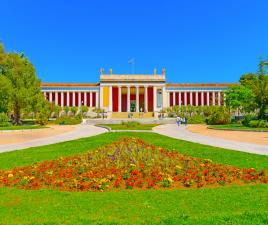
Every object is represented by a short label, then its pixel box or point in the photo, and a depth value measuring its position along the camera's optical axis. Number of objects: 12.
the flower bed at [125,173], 8.02
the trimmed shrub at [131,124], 40.75
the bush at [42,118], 45.06
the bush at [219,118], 46.28
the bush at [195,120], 54.68
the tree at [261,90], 40.06
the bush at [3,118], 45.67
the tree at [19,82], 42.34
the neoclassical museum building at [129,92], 88.00
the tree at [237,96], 49.21
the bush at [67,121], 53.47
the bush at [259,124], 34.31
